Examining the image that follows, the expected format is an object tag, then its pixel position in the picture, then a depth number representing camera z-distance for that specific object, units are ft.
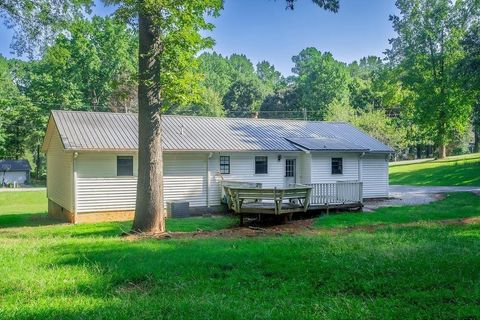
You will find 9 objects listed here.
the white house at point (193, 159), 55.11
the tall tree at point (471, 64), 74.04
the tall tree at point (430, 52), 123.87
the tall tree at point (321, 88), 210.59
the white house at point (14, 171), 175.52
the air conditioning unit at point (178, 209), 57.36
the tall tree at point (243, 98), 227.16
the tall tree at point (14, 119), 169.27
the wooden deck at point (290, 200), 46.06
